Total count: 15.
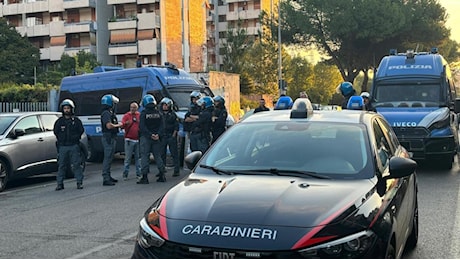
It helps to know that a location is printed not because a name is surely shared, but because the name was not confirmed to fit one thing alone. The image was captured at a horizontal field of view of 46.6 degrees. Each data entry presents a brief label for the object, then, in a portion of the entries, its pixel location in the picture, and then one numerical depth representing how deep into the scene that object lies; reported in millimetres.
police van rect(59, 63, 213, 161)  14594
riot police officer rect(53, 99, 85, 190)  10391
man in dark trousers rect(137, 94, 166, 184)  11109
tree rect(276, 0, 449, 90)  34875
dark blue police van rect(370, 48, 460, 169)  10922
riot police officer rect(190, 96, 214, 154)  11977
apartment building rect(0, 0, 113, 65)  57656
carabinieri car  3221
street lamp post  33062
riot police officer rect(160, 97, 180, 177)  11867
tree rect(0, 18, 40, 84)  53500
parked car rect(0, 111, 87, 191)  10844
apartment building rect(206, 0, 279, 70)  72912
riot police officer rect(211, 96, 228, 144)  12273
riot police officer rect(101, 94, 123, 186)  11189
